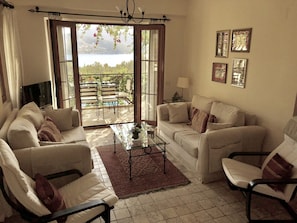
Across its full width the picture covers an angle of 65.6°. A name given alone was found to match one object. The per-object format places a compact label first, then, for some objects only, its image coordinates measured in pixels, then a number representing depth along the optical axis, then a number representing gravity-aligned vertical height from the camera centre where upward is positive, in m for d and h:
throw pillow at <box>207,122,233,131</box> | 3.31 -0.88
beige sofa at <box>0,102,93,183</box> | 2.41 -0.96
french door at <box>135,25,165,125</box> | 5.21 -0.17
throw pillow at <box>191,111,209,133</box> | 3.90 -0.99
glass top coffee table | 3.48 -1.19
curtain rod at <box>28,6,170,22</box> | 4.23 +0.94
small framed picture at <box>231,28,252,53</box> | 3.64 +0.38
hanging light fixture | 4.81 +1.01
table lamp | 5.16 -0.42
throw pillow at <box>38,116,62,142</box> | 2.97 -0.94
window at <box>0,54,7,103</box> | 3.38 -0.37
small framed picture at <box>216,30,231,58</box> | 4.11 +0.38
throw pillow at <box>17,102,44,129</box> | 3.13 -0.73
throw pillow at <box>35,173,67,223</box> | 1.88 -1.11
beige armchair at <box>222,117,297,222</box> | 2.38 -1.21
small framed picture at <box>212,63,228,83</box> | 4.24 -0.16
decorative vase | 3.71 -1.15
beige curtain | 3.53 +0.12
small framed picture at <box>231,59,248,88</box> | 3.79 -0.14
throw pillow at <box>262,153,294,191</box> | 2.46 -1.14
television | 4.02 -0.57
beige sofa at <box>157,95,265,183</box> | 3.11 -1.06
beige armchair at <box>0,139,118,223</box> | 1.75 -1.16
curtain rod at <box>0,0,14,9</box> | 3.38 +0.85
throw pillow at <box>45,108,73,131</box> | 3.84 -0.91
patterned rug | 3.07 -1.62
